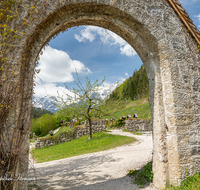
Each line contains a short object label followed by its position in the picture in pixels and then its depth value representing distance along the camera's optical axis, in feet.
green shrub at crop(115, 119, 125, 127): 62.03
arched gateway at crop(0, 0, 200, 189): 6.75
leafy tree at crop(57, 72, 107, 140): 36.01
